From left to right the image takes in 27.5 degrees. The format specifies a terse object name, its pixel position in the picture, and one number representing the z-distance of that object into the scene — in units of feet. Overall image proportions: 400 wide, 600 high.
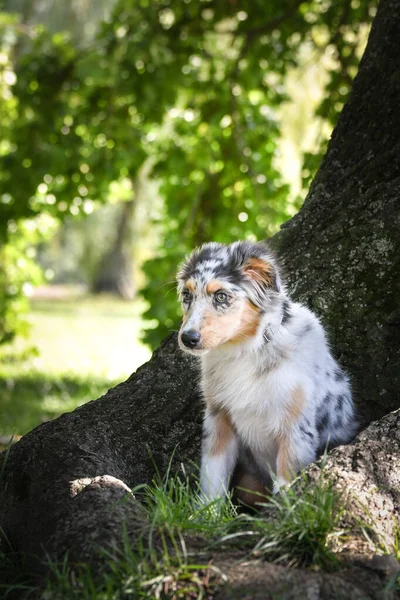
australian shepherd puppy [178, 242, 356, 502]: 12.46
